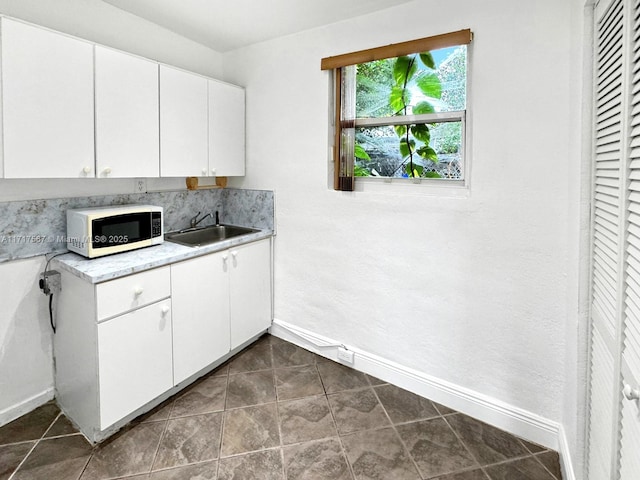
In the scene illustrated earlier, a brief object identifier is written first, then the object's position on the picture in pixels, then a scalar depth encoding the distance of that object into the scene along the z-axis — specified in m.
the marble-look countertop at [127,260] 1.83
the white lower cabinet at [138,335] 1.85
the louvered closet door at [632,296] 0.95
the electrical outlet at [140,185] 2.60
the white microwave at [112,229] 2.04
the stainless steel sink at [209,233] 2.85
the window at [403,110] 2.15
